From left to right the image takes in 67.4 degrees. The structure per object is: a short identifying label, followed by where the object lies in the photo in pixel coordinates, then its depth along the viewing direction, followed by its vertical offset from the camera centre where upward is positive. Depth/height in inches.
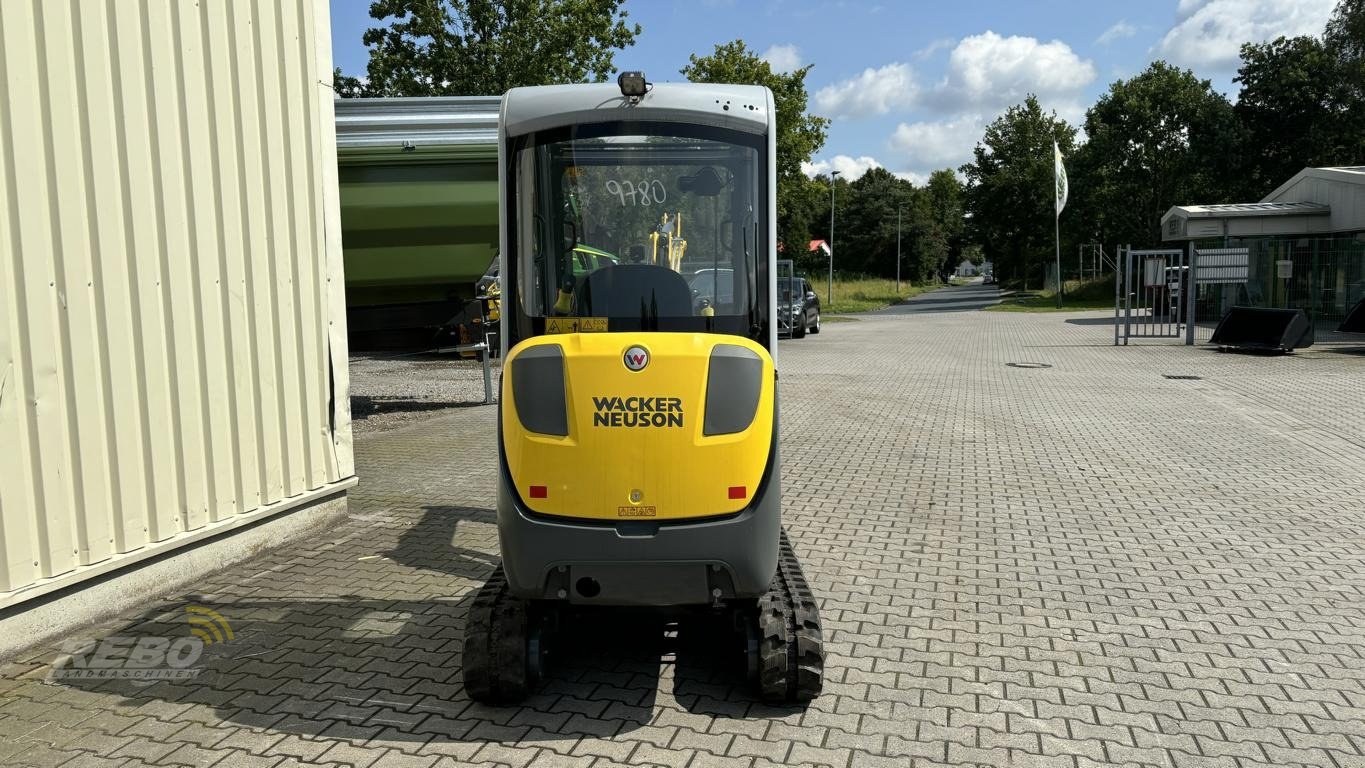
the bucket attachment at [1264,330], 765.3 -52.6
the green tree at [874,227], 3548.2 +146.1
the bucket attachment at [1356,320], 824.8 -49.5
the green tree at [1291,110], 1743.4 +260.8
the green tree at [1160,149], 1782.7 +201.5
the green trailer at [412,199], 446.3 +35.3
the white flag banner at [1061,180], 1550.2 +130.4
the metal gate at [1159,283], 908.0 -18.2
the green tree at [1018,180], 2393.0 +204.0
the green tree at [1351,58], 1657.2 +331.3
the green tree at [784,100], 1446.9 +249.1
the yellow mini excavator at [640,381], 149.9 -15.6
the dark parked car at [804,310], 1016.2 -40.4
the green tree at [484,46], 994.7 +227.3
